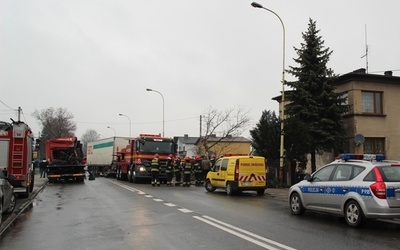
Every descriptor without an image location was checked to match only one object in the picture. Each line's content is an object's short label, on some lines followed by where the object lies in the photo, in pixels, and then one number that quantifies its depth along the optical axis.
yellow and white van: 17.22
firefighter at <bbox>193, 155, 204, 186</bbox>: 24.61
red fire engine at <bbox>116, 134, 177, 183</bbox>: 25.75
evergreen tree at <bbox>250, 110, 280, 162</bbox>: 22.45
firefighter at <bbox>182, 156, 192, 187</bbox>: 23.59
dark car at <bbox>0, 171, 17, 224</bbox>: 9.67
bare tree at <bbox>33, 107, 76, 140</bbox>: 94.75
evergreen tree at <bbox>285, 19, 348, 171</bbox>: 23.12
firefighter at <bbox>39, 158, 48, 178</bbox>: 35.13
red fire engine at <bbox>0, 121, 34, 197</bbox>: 14.77
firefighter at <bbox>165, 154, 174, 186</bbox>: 23.96
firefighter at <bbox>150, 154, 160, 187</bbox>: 23.16
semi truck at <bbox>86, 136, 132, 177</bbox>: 37.06
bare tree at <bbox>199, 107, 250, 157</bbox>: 42.22
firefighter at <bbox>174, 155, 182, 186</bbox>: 25.03
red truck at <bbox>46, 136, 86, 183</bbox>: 27.03
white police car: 8.59
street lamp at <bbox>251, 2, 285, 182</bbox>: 19.92
